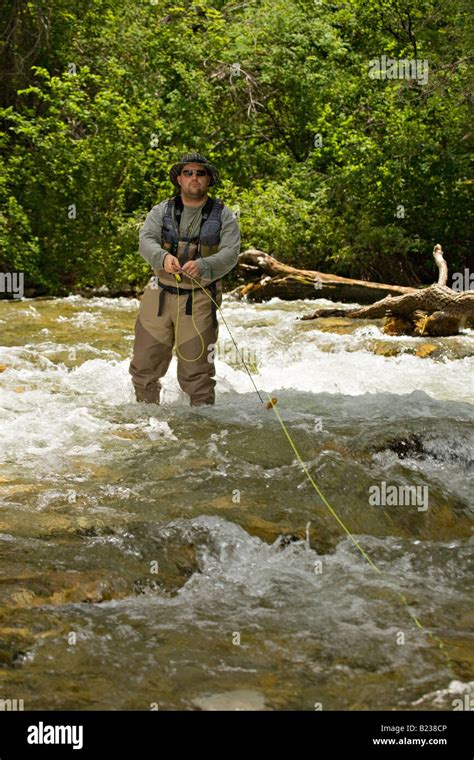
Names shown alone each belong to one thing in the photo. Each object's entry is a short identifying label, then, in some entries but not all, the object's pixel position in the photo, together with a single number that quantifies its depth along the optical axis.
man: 7.40
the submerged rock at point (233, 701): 3.40
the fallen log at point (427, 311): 11.67
